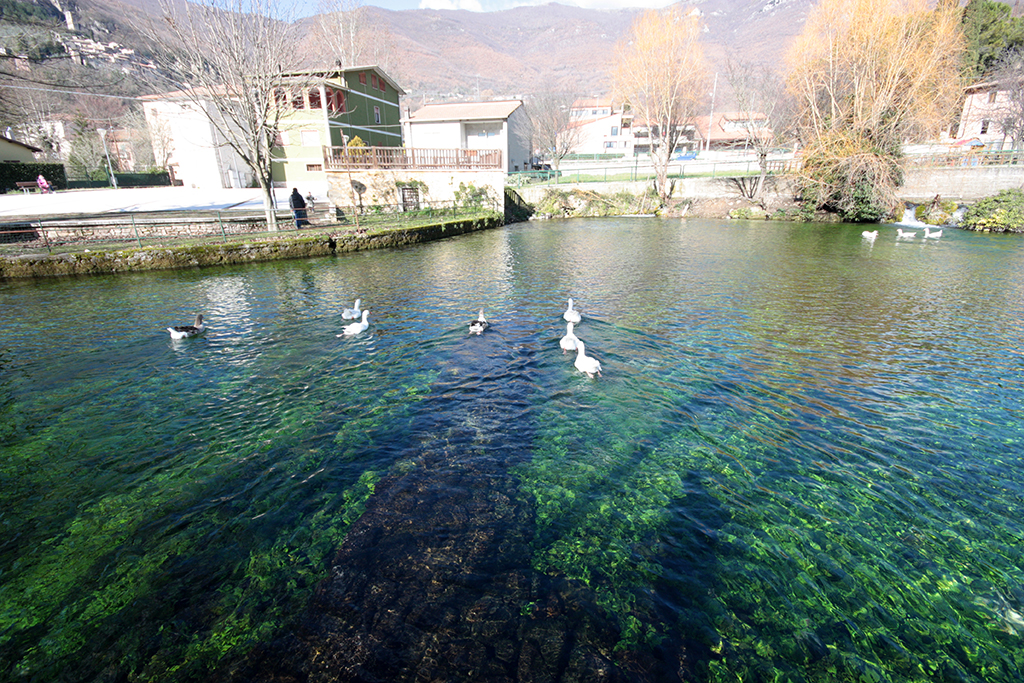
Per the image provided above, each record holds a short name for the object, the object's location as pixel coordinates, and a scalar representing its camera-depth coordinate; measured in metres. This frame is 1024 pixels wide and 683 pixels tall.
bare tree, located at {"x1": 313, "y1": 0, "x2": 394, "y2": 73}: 45.75
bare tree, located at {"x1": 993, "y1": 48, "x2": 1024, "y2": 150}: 37.53
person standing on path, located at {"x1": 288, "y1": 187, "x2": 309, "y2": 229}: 24.17
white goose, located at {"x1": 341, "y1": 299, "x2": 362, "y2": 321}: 11.75
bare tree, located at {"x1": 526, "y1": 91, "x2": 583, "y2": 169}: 53.47
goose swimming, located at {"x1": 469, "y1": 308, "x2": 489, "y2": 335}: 11.09
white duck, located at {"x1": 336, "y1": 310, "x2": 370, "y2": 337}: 11.05
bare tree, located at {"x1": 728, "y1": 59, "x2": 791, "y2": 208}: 42.75
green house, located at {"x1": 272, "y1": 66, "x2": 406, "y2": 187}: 35.22
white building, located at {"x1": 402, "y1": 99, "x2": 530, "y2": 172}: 47.47
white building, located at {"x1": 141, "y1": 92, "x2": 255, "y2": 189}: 37.72
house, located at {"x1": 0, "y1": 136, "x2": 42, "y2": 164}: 38.75
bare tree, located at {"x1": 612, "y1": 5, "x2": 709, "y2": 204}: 35.38
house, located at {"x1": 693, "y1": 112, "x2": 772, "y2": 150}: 56.90
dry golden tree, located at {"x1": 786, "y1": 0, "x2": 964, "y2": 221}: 26.77
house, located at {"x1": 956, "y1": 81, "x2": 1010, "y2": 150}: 42.72
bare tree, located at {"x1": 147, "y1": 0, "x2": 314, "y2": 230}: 18.67
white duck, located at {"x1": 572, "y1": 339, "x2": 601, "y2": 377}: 8.73
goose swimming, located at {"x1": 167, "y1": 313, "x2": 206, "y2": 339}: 10.62
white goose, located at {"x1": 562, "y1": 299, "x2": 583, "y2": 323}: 11.38
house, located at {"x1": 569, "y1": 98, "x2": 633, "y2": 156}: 71.44
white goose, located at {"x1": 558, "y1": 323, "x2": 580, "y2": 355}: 9.82
